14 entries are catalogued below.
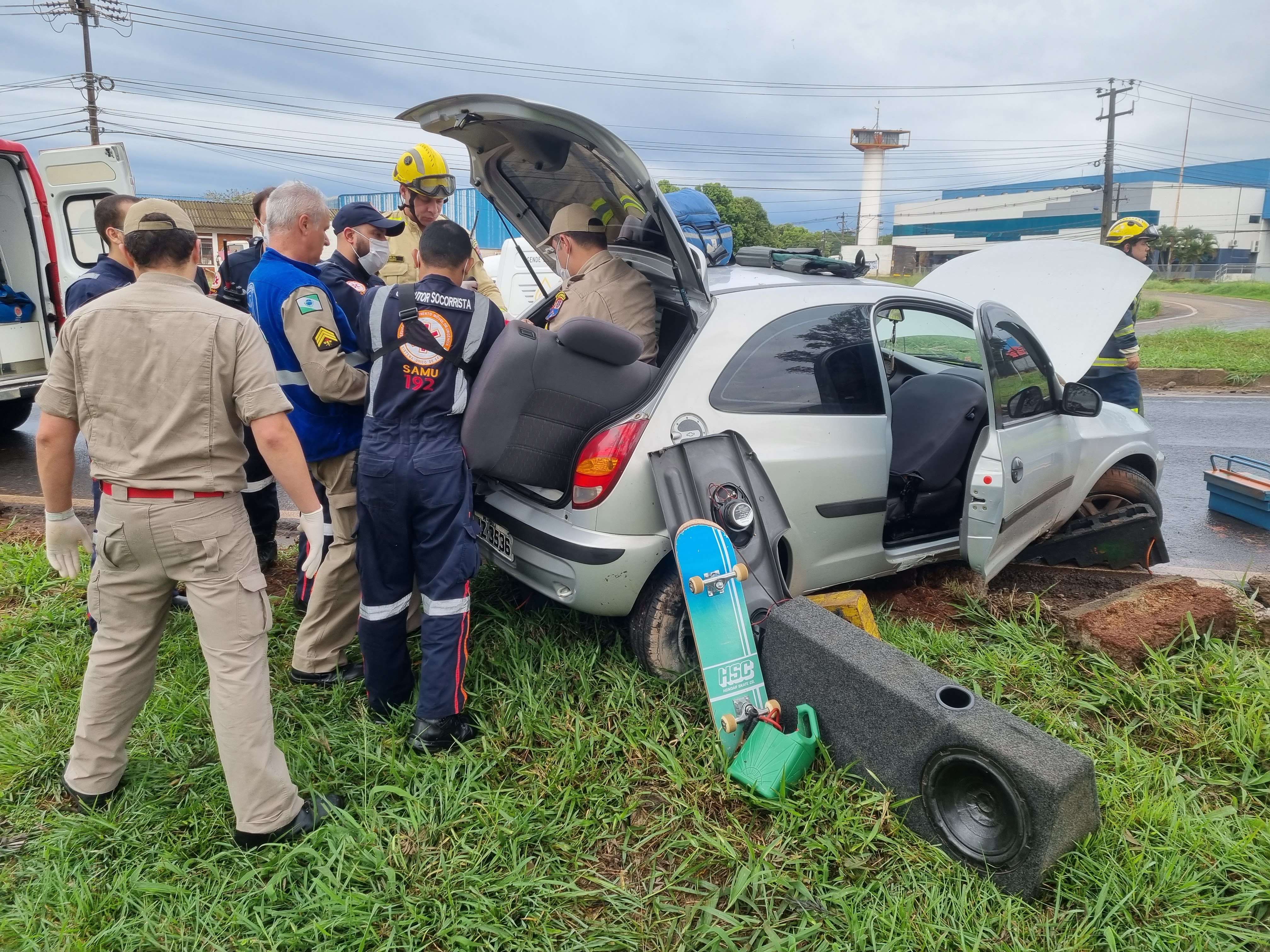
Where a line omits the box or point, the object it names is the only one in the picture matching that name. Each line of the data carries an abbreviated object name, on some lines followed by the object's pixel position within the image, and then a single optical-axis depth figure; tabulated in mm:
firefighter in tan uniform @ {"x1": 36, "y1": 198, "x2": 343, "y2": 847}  2330
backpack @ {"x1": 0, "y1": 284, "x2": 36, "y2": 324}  7254
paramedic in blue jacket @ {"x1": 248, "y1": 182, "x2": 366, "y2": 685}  3100
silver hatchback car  2984
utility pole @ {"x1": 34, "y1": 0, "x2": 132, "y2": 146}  25359
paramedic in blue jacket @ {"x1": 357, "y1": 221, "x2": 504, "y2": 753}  2799
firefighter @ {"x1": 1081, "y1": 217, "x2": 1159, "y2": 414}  5926
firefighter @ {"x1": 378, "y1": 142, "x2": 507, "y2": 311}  3980
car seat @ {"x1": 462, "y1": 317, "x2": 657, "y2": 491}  2826
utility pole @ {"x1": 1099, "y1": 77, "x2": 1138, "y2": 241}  32625
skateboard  2748
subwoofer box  2133
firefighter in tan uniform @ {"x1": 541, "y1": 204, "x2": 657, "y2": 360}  3527
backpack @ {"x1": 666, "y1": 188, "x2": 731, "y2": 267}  5660
